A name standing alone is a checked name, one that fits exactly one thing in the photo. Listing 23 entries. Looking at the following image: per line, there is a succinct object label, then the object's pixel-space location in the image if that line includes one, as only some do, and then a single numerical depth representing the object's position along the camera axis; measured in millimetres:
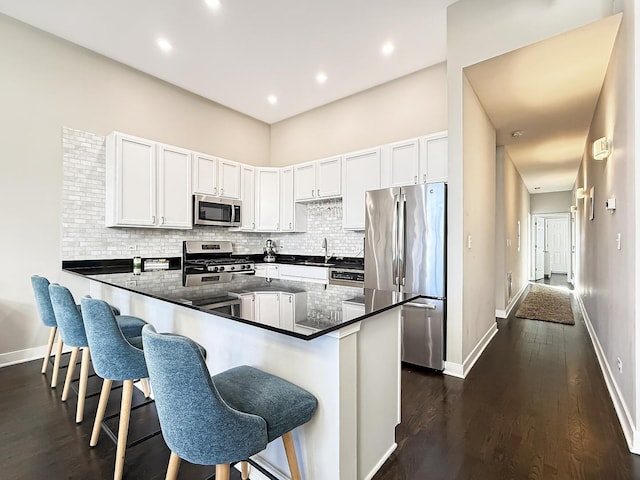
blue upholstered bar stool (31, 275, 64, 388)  2518
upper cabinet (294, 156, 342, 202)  4383
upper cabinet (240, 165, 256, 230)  4926
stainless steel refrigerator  2936
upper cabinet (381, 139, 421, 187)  3578
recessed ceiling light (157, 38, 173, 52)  3375
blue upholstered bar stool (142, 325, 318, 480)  971
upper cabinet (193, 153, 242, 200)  4312
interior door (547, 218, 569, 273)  10594
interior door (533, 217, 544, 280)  9873
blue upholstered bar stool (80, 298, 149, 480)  1560
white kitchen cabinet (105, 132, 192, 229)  3568
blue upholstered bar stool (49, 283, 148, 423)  2008
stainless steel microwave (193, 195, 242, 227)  4281
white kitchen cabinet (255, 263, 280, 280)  4848
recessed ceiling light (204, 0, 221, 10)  2818
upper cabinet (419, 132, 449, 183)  3375
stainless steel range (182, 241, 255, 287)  4414
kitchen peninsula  1292
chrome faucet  4845
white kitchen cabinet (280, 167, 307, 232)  5003
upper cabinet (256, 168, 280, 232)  5102
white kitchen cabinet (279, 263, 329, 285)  4180
